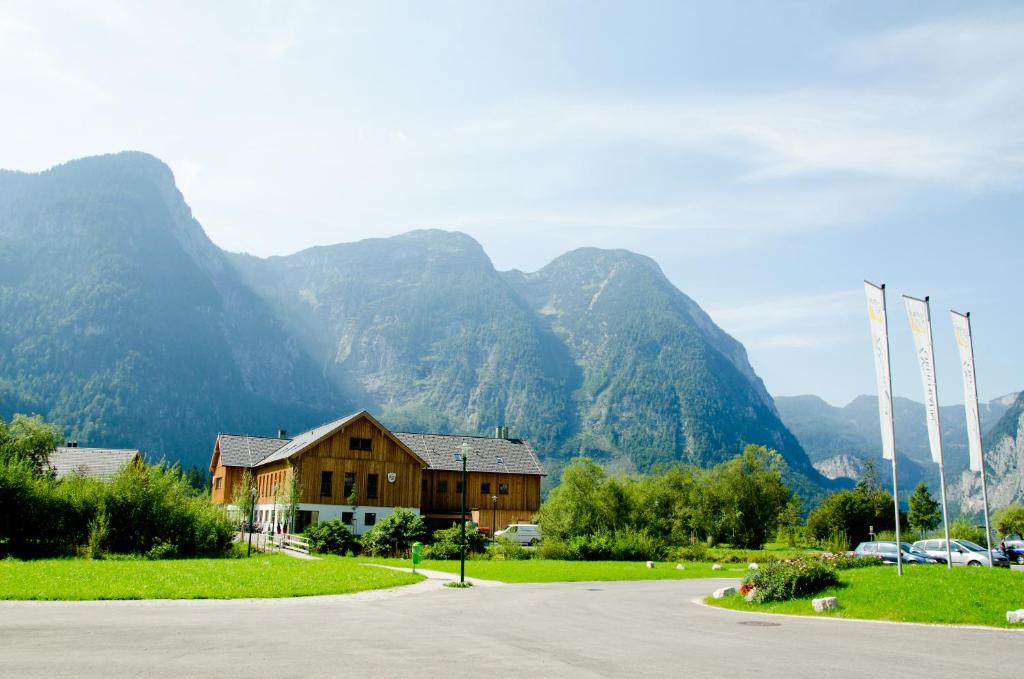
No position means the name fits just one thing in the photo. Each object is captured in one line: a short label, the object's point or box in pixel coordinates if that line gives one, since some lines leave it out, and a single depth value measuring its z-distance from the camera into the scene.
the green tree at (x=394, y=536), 45.25
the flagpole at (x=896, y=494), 23.53
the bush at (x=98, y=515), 35.00
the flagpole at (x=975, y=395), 29.99
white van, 53.88
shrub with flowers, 23.59
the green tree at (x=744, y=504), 69.81
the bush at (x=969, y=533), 58.47
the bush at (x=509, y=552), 46.91
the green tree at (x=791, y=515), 71.19
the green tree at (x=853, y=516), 82.06
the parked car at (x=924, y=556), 41.16
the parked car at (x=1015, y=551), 48.77
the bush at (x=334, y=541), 45.41
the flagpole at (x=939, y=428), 26.14
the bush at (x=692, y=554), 51.94
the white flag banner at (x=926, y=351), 28.61
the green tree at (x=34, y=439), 54.88
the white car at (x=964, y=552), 40.09
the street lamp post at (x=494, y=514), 66.88
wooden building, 62.78
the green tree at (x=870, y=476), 122.47
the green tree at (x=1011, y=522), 75.75
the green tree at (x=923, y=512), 96.06
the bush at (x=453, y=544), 44.34
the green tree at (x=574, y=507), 51.53
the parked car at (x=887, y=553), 40.75
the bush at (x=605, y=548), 47.84
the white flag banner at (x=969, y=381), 31.11
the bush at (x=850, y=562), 28.08
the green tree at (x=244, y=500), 54.88
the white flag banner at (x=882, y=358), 27.11
